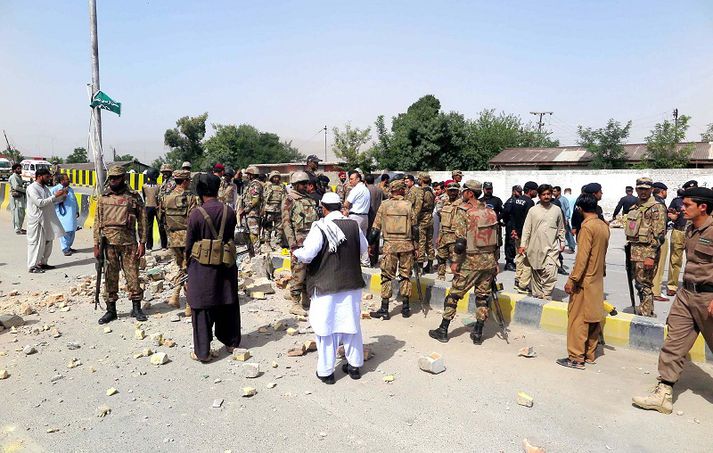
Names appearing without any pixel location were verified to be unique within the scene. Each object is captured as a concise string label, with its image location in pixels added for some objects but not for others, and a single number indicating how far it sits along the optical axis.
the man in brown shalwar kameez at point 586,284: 4.43
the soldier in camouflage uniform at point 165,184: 8.66
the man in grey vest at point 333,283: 4.05
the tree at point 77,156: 77.30
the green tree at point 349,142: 40.88
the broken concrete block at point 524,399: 3.75
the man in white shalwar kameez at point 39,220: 8.24
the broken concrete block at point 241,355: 4.63
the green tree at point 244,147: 54.40
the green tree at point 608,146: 25.11
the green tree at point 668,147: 23.13
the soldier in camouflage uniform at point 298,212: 5.91
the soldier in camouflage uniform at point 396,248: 5.96
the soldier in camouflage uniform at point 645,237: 5.75
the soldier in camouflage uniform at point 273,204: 9.42
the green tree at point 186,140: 50.78
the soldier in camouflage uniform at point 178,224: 6.40
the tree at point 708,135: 34.99
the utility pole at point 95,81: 9.84
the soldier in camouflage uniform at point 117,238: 5.66
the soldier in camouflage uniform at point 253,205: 9.64
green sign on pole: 9.52
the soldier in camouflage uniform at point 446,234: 7.26
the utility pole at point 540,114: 58.53
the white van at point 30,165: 35.09
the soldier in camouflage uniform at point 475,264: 5.12
